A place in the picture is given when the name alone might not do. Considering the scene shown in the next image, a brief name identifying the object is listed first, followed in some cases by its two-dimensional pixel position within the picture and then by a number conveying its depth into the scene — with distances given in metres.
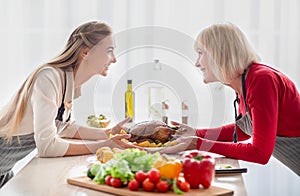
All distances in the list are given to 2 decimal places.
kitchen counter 1.43
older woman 1.87
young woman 1.93
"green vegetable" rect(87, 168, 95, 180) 1.50
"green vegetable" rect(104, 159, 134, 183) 1.40
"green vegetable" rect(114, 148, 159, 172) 1.43
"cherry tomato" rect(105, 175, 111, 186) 1.42
